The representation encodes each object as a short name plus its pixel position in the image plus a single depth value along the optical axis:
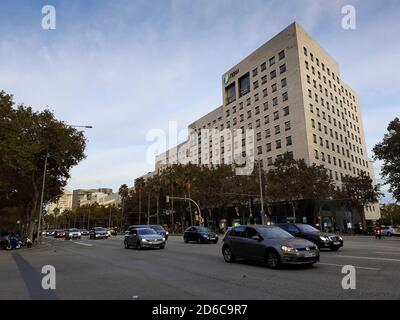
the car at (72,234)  49.28
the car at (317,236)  17.38
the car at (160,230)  31.28
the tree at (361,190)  55.84
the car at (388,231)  47.09
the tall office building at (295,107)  62.69
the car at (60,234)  61.16
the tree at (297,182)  47.16
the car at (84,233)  73.91
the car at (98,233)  43.09
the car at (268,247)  11.07
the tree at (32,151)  24.38
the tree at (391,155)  39.97
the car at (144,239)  21.72
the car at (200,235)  28.41
